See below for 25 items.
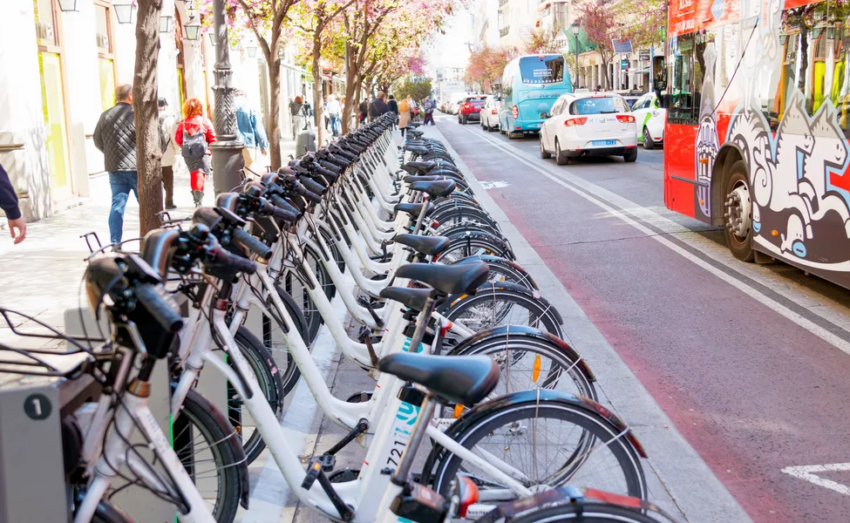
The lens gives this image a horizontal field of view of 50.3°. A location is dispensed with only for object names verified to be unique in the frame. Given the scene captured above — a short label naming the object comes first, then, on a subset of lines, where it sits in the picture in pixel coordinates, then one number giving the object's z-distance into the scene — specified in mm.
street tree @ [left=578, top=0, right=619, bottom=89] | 51000
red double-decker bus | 6906
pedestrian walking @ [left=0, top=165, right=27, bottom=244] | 4832
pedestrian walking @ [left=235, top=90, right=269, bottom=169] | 14602
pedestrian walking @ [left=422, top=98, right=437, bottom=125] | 53656
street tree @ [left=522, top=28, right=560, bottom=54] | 64188
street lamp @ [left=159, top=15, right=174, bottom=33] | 17969
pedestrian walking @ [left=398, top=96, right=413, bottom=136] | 29386
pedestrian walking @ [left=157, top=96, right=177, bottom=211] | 12180
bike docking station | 2389
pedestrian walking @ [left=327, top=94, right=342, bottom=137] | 33781
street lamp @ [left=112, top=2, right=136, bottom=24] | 16438
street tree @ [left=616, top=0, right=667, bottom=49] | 39344
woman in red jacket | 12125
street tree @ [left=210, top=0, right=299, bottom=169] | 13242
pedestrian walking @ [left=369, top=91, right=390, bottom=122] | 26578
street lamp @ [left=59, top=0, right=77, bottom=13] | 14203
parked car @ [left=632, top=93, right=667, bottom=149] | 24656
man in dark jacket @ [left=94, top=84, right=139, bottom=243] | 9695
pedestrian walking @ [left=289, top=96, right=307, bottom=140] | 27734
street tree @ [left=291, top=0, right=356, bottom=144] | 17703
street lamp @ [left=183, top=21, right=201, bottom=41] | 19906
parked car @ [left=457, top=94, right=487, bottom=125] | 54594
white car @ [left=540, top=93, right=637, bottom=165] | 20844
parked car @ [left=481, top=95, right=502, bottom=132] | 40431
